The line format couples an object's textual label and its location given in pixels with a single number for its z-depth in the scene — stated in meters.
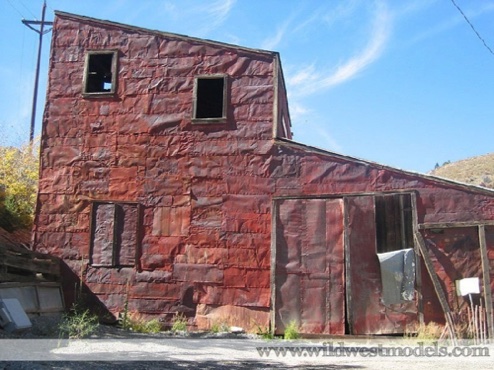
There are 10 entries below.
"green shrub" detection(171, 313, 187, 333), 12.79
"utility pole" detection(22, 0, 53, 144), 32.12
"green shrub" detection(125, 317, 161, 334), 12.70
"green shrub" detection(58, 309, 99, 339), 10.25
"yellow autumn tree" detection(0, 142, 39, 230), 18.12
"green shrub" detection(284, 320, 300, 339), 12.02
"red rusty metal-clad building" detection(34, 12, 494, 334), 11.98
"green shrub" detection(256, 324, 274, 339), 12.13
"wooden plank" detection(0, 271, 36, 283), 10.68
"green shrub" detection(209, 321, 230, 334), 12.55
